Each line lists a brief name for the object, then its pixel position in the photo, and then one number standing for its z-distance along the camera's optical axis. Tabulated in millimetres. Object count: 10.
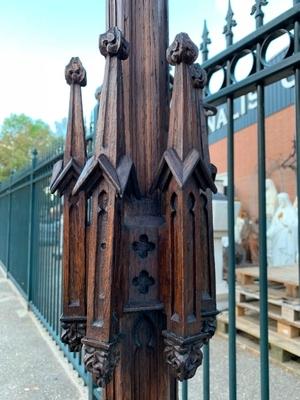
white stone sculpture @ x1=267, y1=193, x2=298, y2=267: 6023
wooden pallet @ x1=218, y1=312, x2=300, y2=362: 2816
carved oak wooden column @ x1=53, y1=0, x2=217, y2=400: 666
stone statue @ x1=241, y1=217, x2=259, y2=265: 7888
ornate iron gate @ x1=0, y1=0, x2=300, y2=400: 1072
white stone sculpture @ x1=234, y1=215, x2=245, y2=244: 7441
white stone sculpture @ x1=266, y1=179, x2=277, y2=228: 7605
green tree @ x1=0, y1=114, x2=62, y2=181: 18125
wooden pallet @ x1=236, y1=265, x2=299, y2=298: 3246
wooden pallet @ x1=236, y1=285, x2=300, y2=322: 2988
